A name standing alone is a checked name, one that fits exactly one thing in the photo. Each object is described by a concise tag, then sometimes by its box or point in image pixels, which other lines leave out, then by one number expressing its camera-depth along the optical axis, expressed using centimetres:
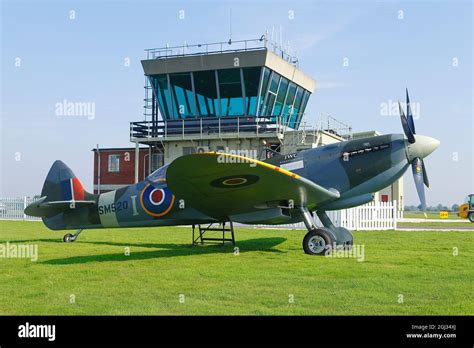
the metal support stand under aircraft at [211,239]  1364
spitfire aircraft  1058
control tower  3092
